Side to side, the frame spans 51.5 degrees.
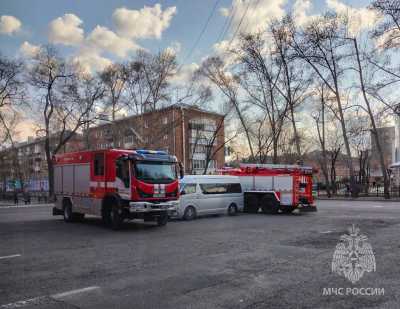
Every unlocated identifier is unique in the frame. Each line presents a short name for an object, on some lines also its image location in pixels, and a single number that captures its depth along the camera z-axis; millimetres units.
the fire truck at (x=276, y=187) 21906
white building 58528
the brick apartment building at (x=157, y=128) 45562
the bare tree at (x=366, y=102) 37344
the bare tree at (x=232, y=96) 45406
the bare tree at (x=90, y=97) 42938
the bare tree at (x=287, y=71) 40812
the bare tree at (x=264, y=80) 43062
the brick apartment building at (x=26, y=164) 65644
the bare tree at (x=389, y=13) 27891
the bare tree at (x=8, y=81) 36603
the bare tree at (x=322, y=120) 45475
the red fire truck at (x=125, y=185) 15281
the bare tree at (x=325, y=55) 38312
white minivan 19844
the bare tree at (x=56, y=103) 41375
